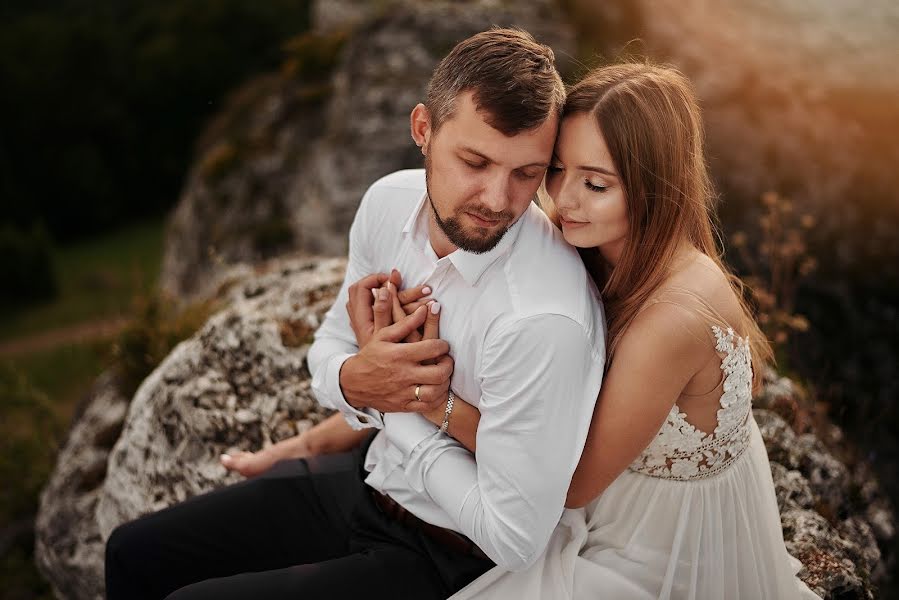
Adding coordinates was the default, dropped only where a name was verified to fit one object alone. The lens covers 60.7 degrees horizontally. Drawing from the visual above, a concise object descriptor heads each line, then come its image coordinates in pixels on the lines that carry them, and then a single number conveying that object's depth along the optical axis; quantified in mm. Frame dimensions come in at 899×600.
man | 2186
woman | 2266
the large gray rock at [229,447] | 3457
